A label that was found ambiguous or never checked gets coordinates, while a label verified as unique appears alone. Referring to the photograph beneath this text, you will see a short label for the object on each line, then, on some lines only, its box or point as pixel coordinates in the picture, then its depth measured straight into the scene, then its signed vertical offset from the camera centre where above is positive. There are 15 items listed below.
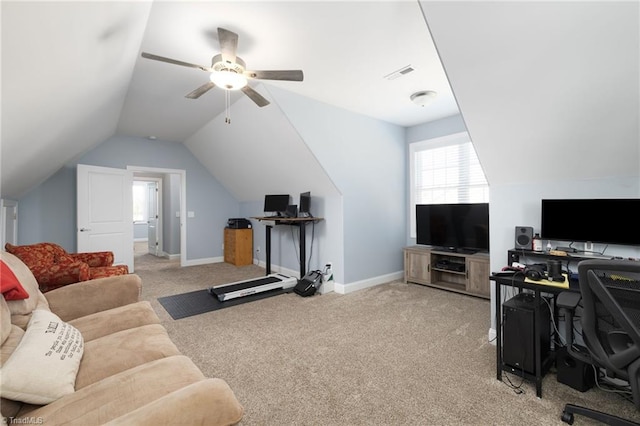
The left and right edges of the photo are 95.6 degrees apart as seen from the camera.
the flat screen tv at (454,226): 4.06 -0.22
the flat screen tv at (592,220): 2.12 -0.08
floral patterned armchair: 2.81 -0.53
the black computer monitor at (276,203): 5.25 +0.17
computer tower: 2.02 -0.88
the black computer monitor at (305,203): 4.63 +0.14
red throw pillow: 1.46 -0.37
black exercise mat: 3.56 -1.21
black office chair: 1.31 -0.52
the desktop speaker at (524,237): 2.48 -0.23
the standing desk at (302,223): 4.44 -0.18
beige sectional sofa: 1.00 -0.72
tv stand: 3.96 -0.86
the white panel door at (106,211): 4.95 +0.04
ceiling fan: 2.17 +1.17
